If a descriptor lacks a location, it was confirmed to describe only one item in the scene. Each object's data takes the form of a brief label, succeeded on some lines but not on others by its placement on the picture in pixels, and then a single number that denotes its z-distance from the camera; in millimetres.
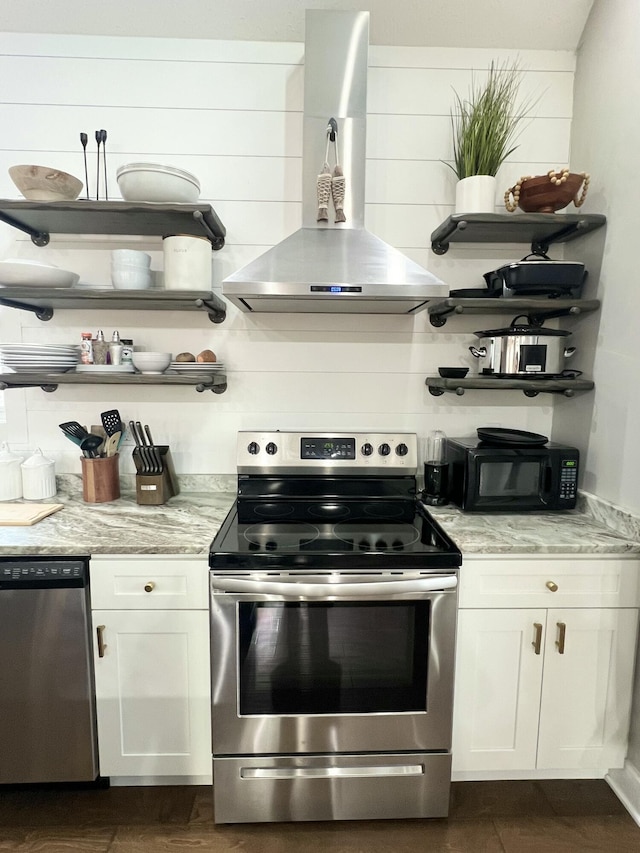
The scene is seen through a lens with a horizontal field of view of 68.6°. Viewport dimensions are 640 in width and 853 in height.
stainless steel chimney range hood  1614
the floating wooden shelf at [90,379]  1825
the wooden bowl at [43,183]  1707
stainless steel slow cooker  1840
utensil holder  1958
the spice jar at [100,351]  1999
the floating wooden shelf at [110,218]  1742
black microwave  1845
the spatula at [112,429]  2008
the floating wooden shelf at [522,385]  1863
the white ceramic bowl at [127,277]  1854
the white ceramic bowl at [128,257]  1841
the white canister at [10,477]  1963
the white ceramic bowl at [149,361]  1876
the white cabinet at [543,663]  1587
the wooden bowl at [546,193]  1786
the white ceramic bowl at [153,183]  1738
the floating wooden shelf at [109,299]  1765
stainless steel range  1473
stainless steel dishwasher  1511
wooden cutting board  1688
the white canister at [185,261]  1820
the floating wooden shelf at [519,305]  1816
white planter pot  1867
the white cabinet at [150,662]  1546
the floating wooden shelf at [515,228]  1809
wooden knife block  1926
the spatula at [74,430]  1987
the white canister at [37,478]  1988
